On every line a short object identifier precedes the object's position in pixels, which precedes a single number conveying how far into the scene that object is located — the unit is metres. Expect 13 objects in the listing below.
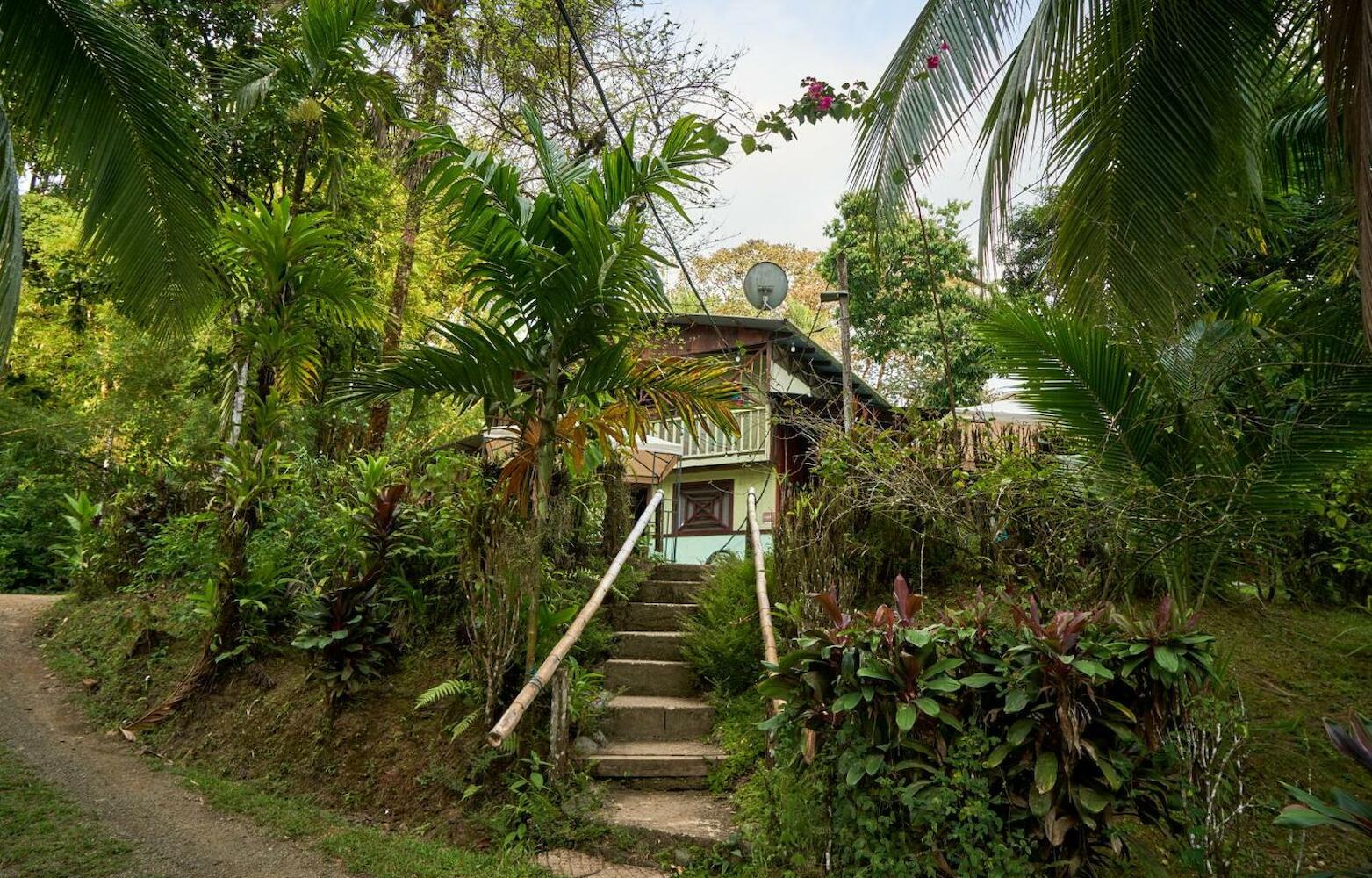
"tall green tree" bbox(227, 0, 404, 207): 6.68
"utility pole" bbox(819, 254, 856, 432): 8.55
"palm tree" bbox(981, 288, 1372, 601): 3.97
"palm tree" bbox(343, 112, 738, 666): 4.54
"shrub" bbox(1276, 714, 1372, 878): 2.47
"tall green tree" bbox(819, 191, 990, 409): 14.48
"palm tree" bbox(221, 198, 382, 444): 5.60
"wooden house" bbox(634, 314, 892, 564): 13.23
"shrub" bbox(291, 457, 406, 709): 5.07
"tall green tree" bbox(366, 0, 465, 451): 10.26
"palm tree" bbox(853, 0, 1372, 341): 3.87
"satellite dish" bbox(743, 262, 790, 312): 9.55
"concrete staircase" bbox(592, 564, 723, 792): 4.78
